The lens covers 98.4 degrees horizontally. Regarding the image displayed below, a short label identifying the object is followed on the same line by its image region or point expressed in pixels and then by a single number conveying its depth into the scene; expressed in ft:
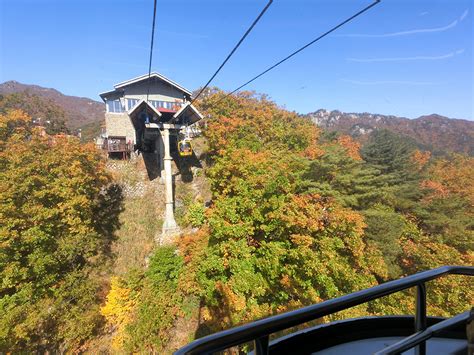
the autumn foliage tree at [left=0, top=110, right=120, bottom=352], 29.17
